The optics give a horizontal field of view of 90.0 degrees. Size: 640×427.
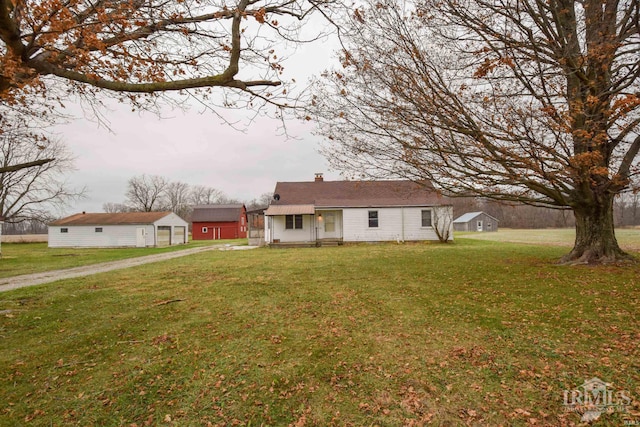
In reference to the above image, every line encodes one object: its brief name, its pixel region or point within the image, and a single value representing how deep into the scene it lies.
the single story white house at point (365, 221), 23.12
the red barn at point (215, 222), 44.00
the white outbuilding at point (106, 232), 30.20
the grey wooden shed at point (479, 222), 61.69
